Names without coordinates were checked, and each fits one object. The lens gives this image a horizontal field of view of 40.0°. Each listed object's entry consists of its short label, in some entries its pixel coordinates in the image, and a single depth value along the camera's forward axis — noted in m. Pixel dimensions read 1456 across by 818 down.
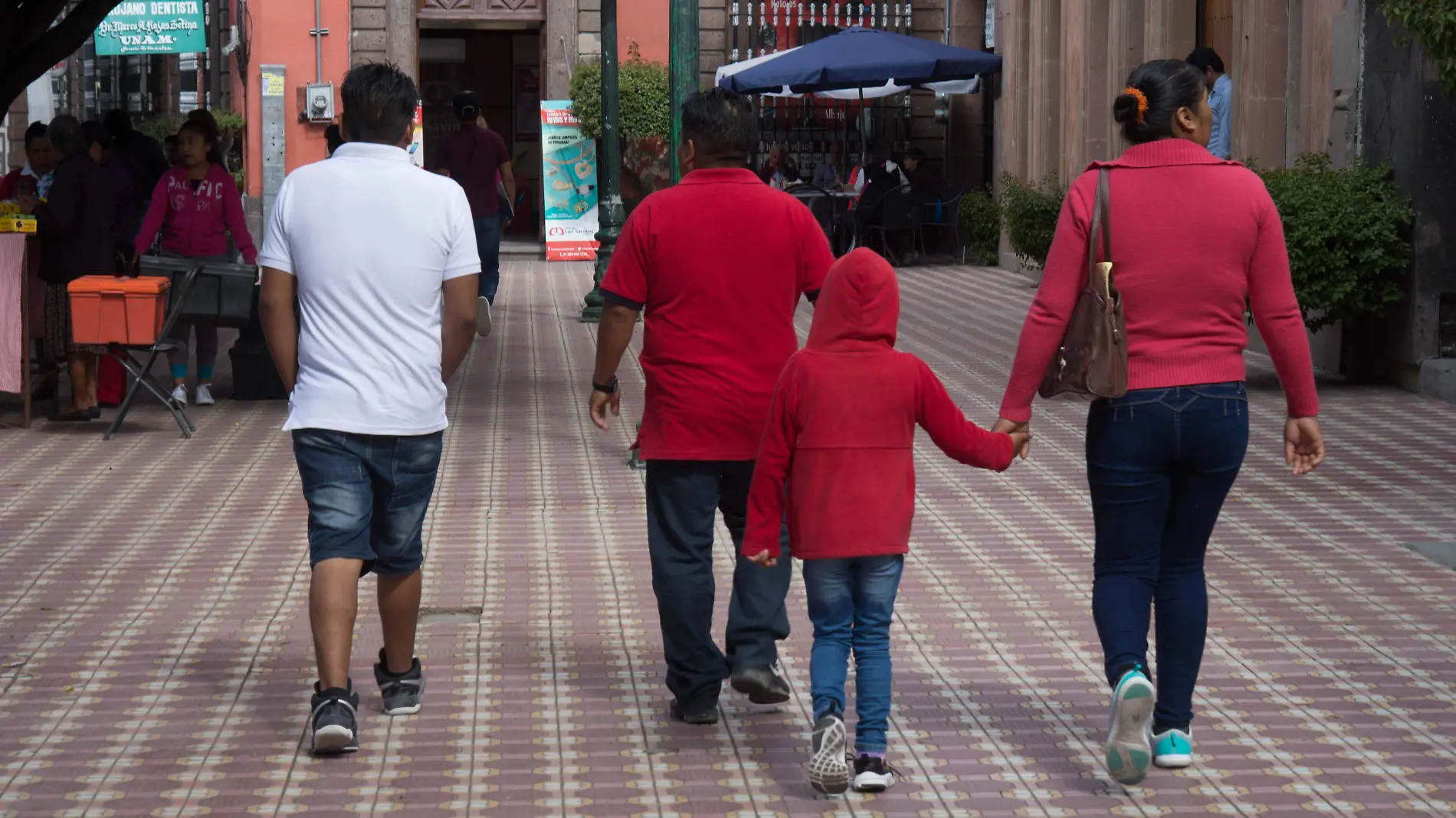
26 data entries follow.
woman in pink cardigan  4.68
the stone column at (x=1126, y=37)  18.42
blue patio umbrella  22.78
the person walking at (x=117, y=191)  12.57
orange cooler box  11.06
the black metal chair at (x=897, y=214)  24.03
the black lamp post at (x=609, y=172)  15.16
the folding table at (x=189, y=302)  11.25
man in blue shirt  14.98
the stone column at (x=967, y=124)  26.80
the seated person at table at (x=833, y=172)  26.05
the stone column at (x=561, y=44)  26.92
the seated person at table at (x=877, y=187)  23.83
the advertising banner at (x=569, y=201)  25.81
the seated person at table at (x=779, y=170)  25.86
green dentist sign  25.47
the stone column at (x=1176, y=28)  17.20
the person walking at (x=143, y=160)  13.89
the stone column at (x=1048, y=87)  22.23
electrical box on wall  27.25
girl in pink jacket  12.05
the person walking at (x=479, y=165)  15.29
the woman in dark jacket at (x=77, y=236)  11.93
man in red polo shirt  5.27
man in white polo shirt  5.12
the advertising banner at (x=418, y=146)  26.33
